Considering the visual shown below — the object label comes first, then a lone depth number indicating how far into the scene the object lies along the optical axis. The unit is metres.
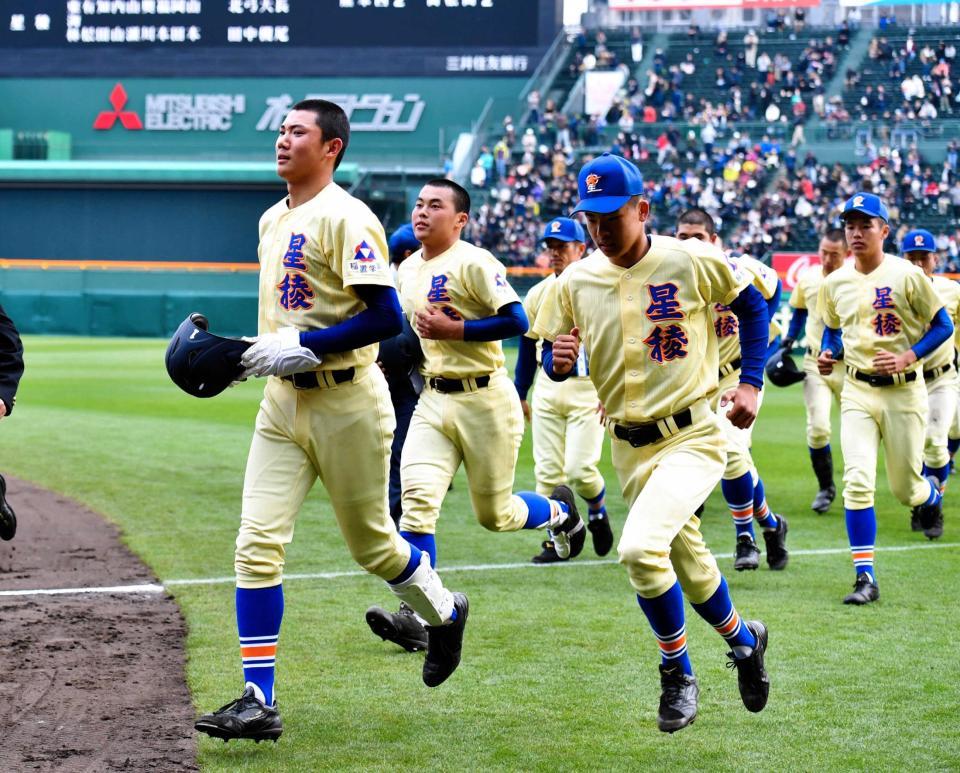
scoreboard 44.19
